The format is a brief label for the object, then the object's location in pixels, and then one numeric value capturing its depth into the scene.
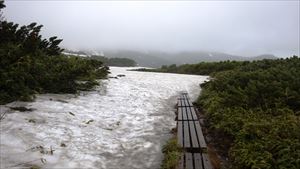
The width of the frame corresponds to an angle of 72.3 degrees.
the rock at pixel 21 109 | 5.26
